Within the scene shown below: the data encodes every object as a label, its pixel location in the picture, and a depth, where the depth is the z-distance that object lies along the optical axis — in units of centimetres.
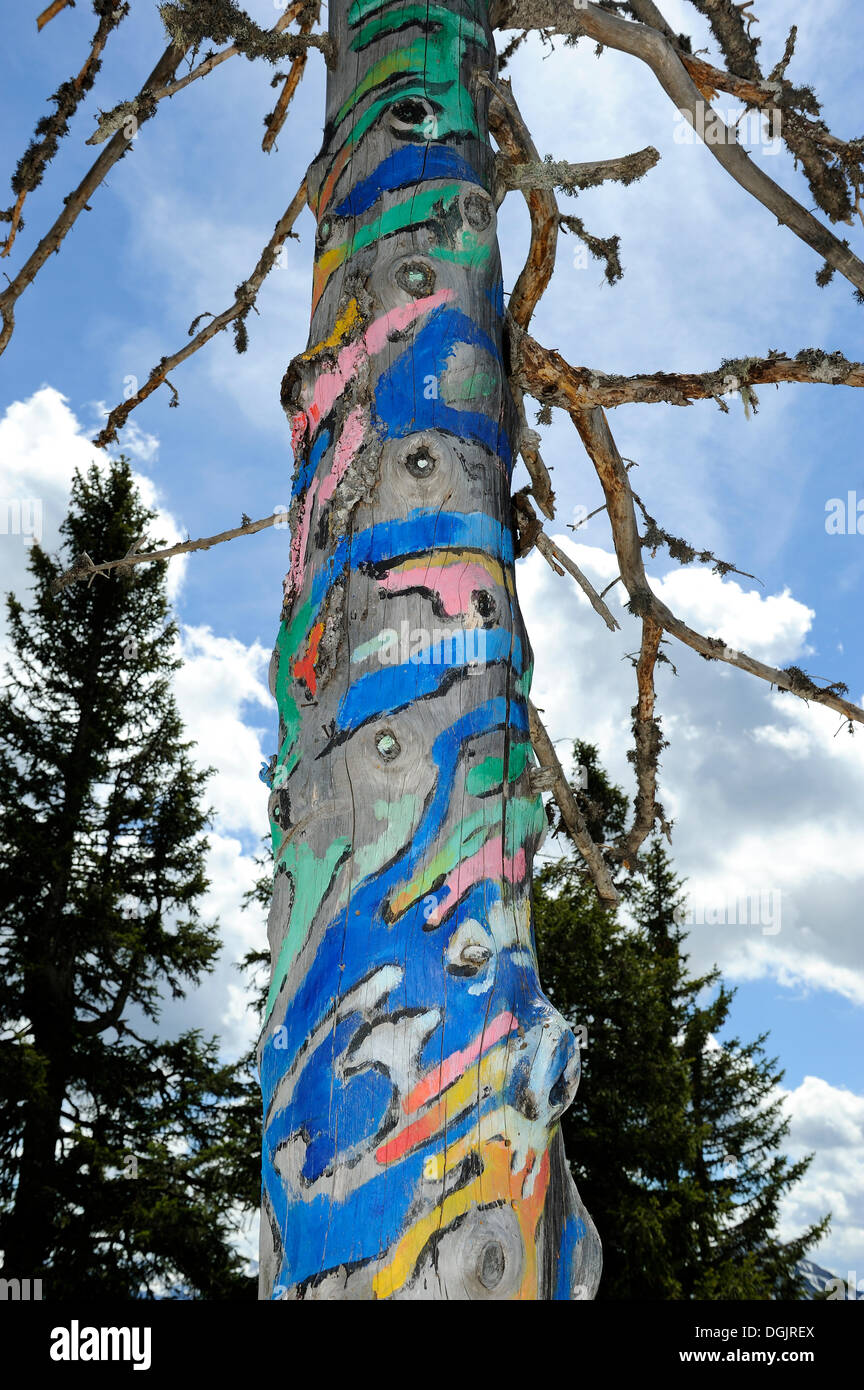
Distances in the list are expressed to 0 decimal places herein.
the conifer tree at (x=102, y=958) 1312
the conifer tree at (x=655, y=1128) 1520
